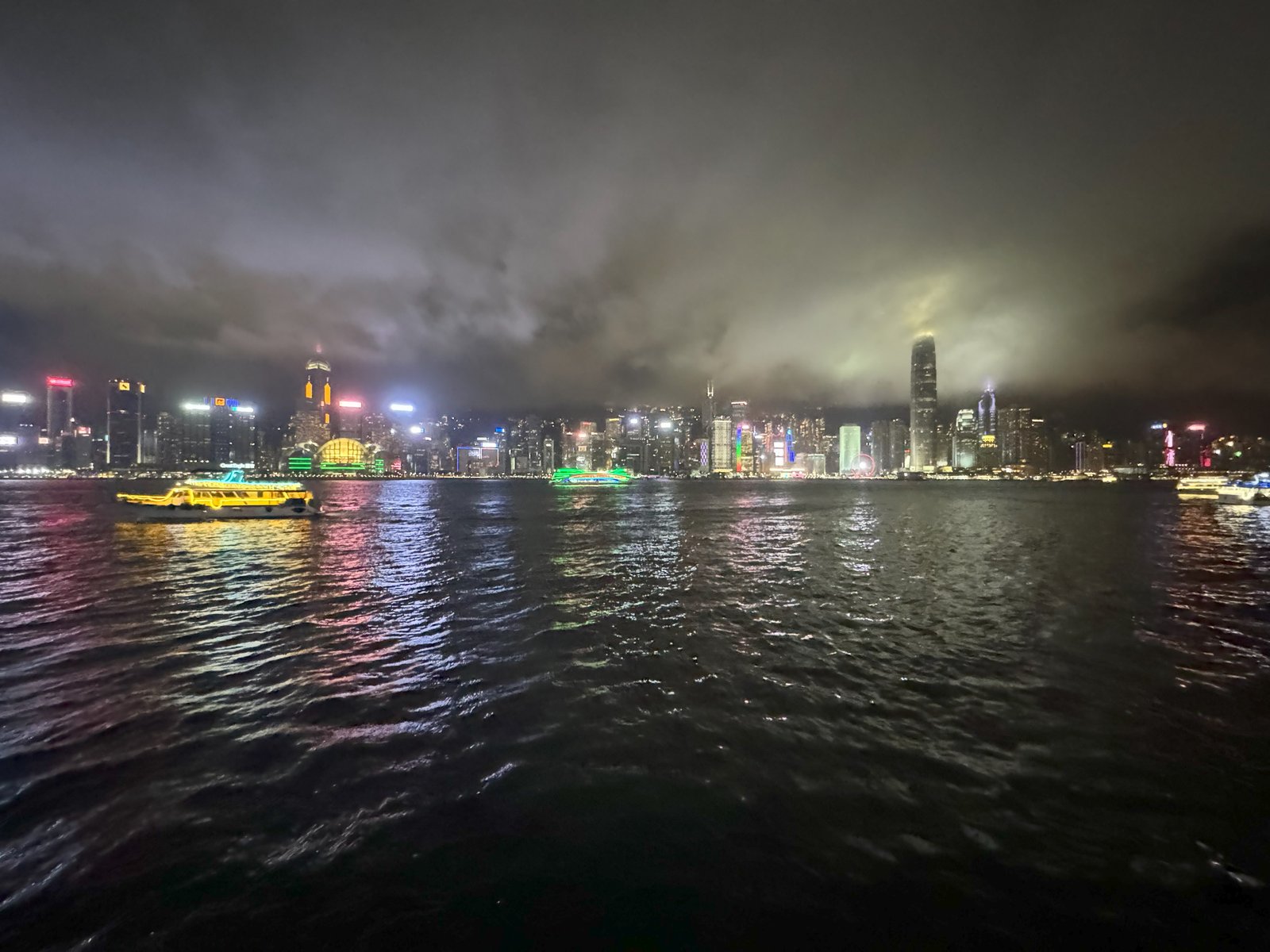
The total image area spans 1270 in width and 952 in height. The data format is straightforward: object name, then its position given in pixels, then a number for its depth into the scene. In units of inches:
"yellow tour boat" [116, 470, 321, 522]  2217.0
